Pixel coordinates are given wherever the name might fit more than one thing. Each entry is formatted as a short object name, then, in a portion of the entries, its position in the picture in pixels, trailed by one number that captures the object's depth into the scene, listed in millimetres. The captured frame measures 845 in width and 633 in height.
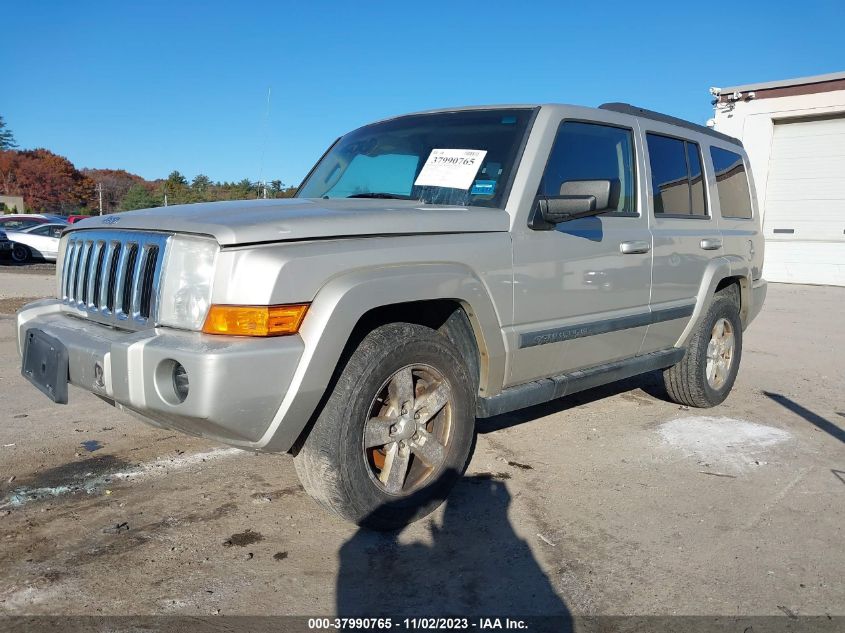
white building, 16688
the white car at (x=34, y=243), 19844
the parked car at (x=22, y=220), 20406
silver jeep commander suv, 2582
